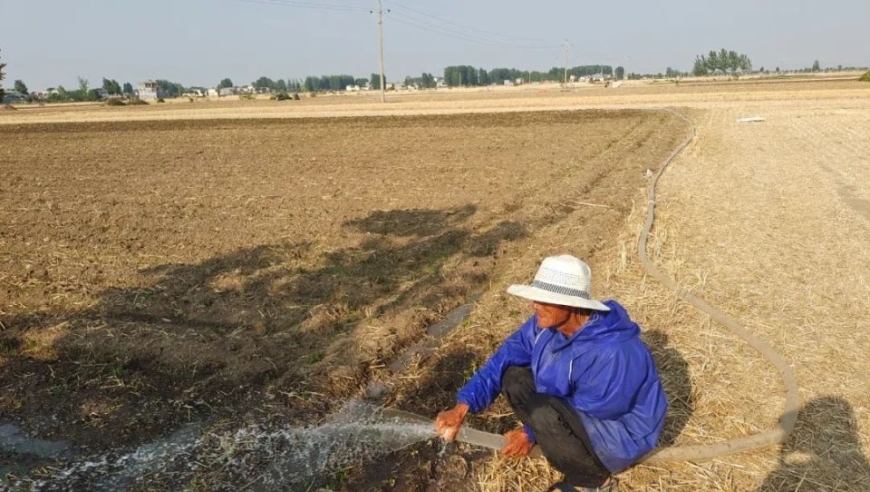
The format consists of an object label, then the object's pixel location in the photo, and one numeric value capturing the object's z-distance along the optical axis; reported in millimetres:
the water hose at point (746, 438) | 3090
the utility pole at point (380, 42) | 51388
